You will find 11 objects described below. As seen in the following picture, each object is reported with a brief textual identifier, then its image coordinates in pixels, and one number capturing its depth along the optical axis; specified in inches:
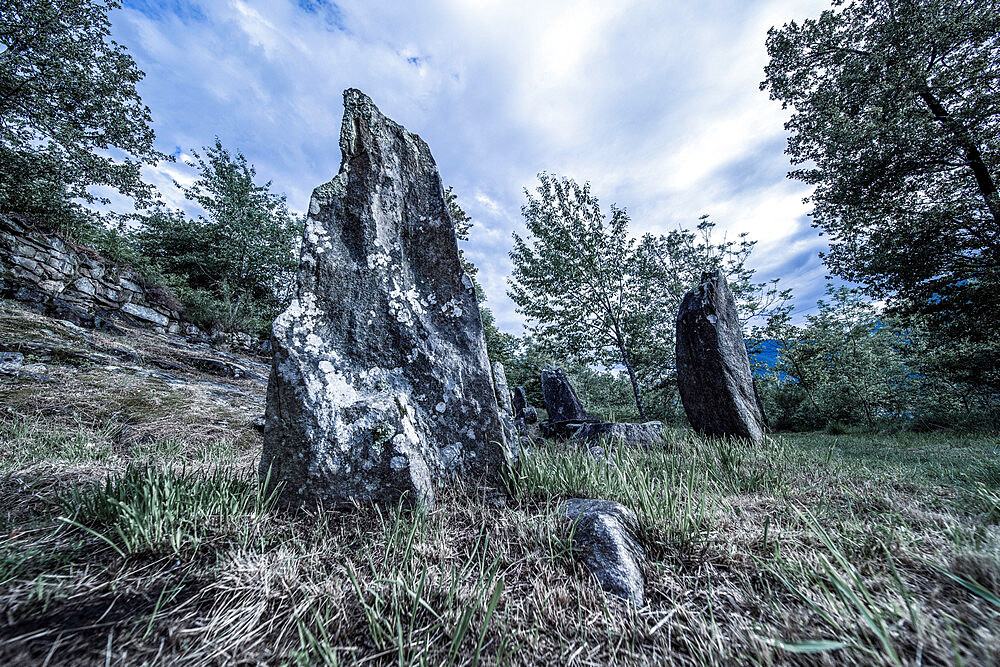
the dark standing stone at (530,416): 354.6
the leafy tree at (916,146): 250.8
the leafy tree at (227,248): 505.7
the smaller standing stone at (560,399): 311.6
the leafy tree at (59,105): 309.3
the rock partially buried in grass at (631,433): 176.6
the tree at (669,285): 427.8
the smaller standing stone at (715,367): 195.9
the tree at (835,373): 368.5
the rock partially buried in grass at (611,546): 56.5
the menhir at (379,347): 81.4
